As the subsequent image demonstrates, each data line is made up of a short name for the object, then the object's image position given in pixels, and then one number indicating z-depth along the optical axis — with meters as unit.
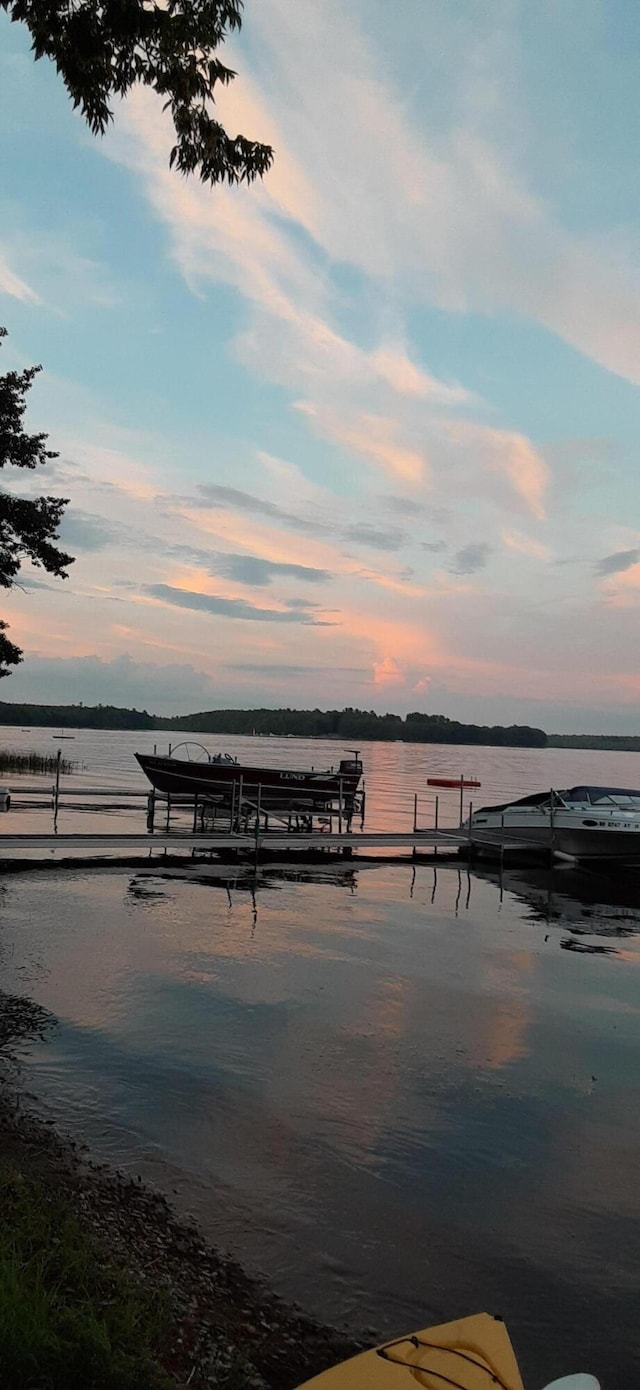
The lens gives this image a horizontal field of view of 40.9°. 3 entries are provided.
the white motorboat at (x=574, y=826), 23.56
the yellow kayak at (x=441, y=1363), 3.31
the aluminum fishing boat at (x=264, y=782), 28.19
